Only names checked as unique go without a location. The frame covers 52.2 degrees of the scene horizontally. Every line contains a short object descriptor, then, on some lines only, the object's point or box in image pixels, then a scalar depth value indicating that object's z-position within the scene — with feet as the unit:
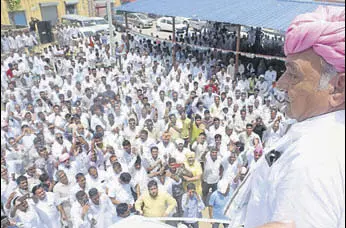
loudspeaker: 40.97
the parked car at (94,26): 51.62
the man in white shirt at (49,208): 14.14
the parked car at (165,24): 68.13
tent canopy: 30.48
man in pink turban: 3.04
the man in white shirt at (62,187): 15.48
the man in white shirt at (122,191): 14.75
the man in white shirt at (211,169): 17.35
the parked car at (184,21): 63.52
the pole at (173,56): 40.46
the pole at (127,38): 46.58
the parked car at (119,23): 58.55
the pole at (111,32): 34.64
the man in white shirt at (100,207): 13.52
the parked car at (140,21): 67.62
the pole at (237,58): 33.62
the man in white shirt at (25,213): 13.79
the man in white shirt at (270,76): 32.12
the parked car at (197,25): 60.33
